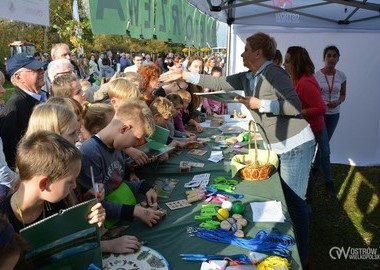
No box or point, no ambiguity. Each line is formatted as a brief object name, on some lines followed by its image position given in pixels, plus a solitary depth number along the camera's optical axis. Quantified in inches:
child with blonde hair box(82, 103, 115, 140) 80.0
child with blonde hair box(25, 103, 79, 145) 62.4
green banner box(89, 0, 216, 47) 88.3
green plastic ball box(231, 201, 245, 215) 67.7
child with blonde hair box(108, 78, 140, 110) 98.7
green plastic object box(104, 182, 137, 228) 63.7
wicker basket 87.5
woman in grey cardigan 91.0
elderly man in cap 89.6
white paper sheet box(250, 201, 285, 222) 65.7
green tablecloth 54.6
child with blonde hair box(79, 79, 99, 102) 139.3
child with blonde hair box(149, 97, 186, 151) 109.3
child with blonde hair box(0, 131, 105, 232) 45.2
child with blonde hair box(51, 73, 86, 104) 100.0
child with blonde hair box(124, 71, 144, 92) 124.8
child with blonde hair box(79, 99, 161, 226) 62.3
